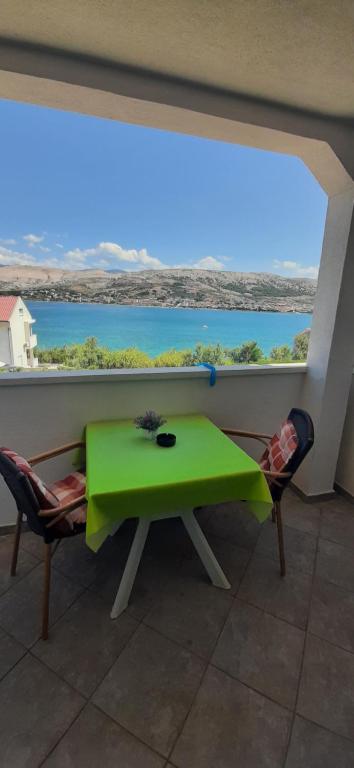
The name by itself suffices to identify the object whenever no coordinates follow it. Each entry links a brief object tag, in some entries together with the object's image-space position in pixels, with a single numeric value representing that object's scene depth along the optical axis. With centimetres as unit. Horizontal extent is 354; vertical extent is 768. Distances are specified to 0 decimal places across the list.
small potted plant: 167
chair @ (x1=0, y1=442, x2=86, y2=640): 119
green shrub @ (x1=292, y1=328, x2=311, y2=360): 331
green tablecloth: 124
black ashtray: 165
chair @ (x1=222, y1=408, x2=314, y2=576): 155
